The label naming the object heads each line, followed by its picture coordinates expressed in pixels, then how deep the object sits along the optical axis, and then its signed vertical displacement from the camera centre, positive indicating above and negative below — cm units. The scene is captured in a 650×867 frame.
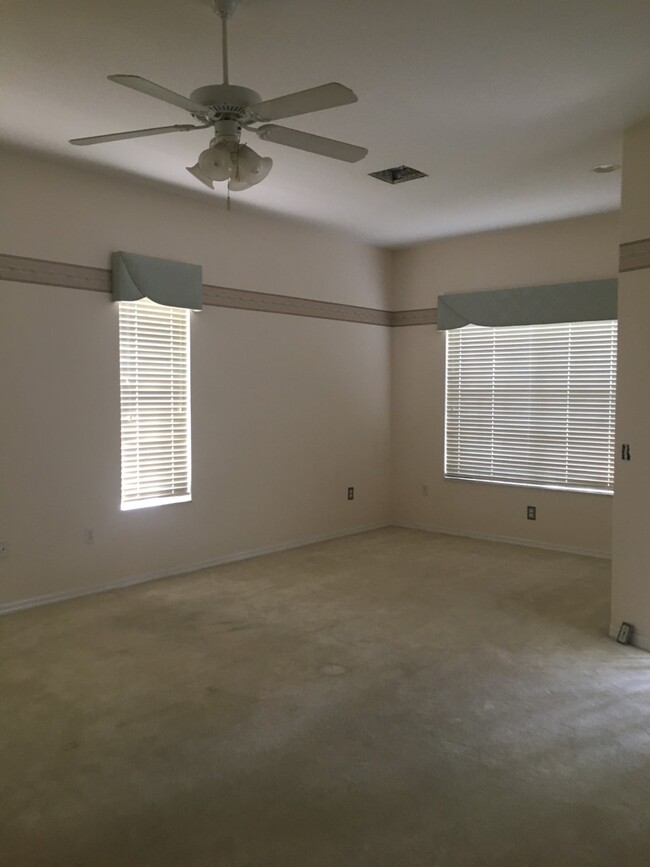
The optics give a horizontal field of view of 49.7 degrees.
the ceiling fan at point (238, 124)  240 +103
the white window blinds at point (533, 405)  578 -2
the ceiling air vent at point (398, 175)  452 +148
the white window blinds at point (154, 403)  494 -2
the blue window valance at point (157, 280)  475 +85
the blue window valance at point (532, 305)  564 +83
